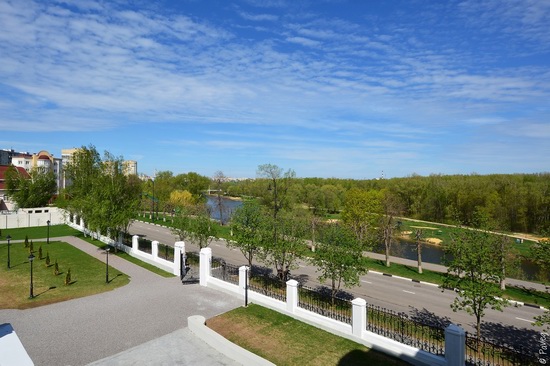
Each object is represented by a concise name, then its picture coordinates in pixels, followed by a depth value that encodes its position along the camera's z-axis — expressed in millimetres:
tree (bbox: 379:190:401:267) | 31659
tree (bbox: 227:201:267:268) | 20125
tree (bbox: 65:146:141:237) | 26156
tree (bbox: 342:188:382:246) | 41875
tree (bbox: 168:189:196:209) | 62544
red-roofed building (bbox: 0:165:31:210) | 58084
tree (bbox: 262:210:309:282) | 19656
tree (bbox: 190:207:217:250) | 24109
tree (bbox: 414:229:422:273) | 27141
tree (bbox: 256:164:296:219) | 34875
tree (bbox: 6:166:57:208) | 49844
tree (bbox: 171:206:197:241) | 26547
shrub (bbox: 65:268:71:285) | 18766
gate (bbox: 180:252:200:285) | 19166
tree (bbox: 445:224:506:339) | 12742
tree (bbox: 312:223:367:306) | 15984
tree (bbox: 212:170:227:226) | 66625
